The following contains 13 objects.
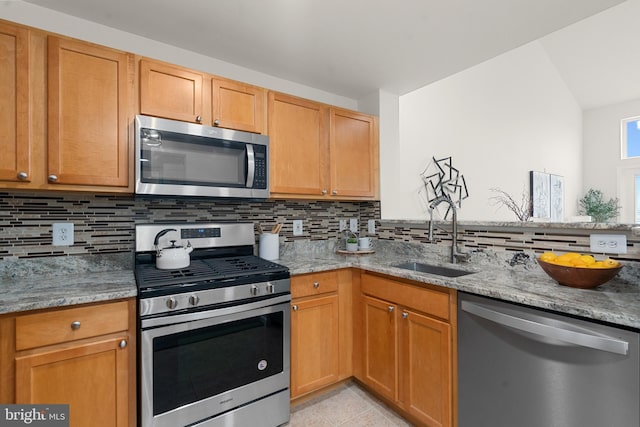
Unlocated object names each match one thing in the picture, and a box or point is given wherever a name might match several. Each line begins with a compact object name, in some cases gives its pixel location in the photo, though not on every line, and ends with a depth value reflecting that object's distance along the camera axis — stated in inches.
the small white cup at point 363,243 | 100.0
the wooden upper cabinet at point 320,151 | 81.7
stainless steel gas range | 52.9
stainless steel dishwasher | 39.2
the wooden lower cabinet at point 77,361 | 45.2
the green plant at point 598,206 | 223.8
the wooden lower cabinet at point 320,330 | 72.0
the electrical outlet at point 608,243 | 54.6
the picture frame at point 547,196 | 195.9
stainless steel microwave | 61.5
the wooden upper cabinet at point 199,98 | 64.2
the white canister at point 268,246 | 85.0
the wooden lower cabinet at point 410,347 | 59.0
